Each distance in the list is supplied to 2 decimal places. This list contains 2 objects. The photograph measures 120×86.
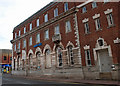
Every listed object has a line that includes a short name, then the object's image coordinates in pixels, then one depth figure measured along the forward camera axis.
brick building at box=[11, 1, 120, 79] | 11.82
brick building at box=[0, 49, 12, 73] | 44.03
